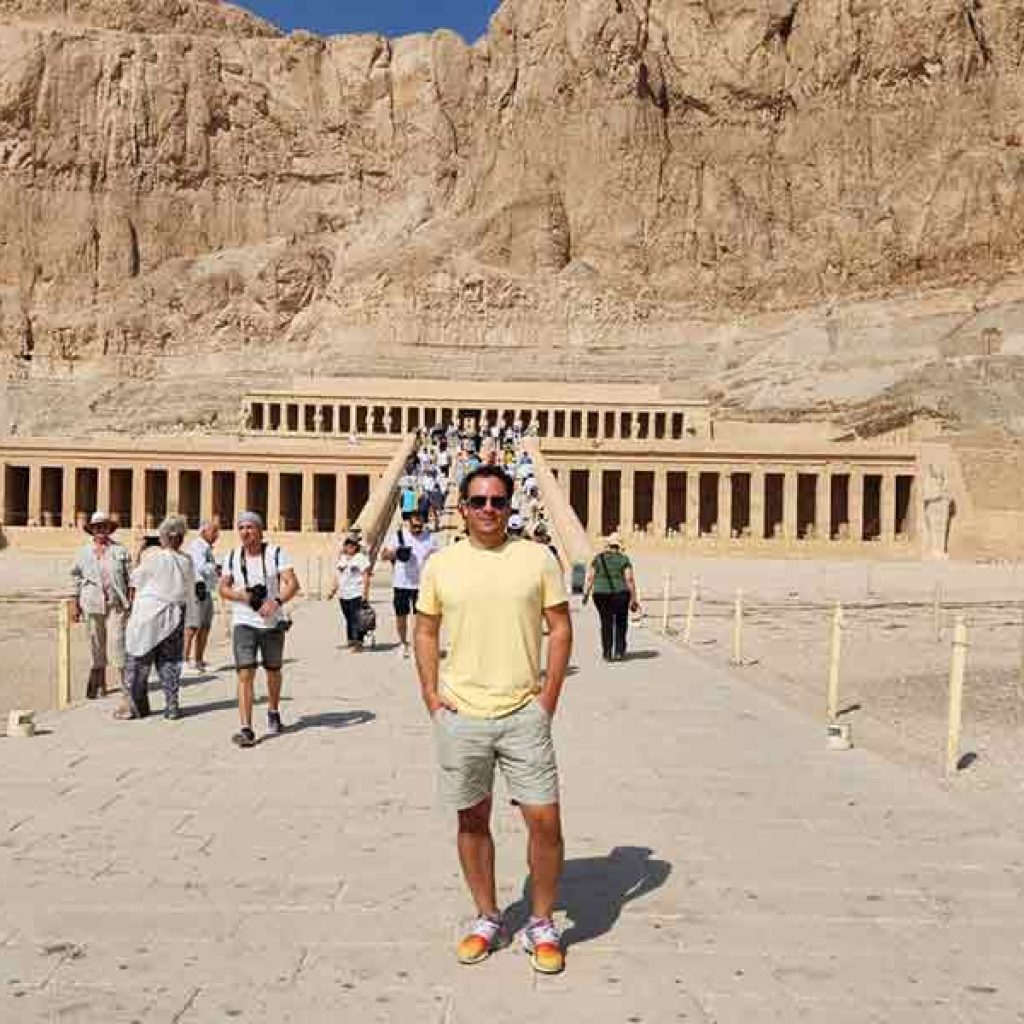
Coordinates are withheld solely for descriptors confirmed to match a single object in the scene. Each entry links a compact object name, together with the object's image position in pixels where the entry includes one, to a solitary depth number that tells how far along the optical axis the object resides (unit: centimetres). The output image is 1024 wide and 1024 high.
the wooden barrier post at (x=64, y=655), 1134
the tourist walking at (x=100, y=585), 1137
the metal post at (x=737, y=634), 1491
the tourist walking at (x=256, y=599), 880
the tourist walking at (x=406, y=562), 1369
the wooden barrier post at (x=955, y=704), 882
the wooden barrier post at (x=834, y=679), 1116
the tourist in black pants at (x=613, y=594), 1384
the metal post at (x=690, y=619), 1708
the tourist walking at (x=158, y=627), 973
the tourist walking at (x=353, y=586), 1392
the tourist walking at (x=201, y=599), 1258
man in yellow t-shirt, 482
